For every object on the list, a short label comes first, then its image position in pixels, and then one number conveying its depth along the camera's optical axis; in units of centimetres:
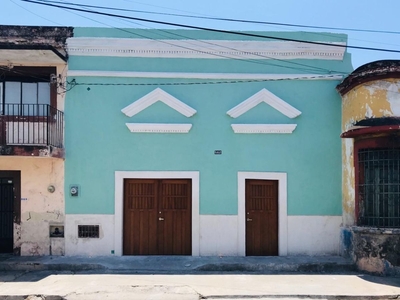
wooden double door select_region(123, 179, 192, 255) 1008
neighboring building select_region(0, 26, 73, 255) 988
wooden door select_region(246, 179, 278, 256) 1012
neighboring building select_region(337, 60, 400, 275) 866
